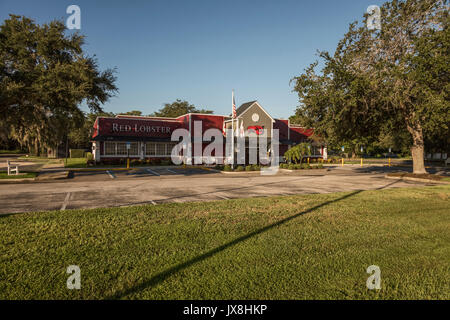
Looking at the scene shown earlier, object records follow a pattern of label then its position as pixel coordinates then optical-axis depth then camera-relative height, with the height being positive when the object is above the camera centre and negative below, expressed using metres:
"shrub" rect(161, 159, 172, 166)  34.50 -0.98
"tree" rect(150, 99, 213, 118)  78.38 +12.69
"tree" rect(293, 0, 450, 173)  17.33 +4.79
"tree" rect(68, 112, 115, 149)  59.79 +3.88
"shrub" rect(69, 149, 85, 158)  53.50 +0.32
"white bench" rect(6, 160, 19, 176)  20.14 -1.13
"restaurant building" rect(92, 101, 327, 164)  33.56 +3.06
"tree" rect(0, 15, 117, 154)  17.98 +5.20
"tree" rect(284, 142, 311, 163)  29.86 +0.24
